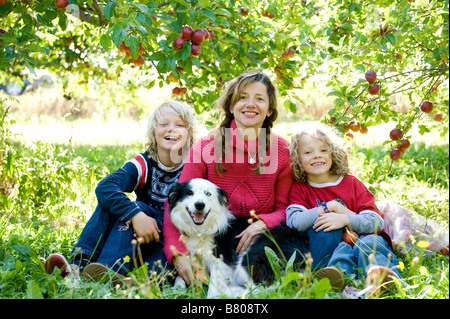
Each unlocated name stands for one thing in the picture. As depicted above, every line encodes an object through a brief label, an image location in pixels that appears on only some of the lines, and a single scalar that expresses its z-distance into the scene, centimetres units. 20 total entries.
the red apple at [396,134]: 332
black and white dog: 240
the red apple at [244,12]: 392
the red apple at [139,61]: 311
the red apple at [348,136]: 363
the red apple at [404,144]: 329
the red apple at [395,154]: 329
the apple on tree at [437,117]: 385
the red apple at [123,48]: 300
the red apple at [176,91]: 379
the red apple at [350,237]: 251
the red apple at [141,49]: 299
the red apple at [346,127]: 330
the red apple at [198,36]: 271
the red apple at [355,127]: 339
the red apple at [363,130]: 363
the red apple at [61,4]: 265
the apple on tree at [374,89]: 298
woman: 290
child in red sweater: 236
